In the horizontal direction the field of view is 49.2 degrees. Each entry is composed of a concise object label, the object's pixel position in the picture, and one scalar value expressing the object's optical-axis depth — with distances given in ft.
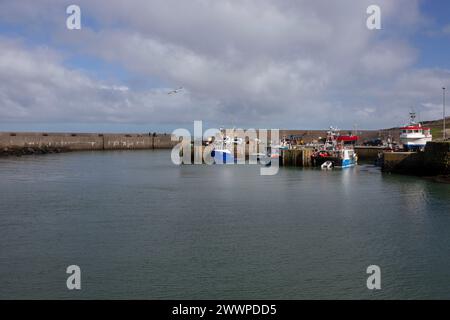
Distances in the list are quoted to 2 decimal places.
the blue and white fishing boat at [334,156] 224.74
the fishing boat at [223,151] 268.41
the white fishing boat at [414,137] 206.08
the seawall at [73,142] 335.67
